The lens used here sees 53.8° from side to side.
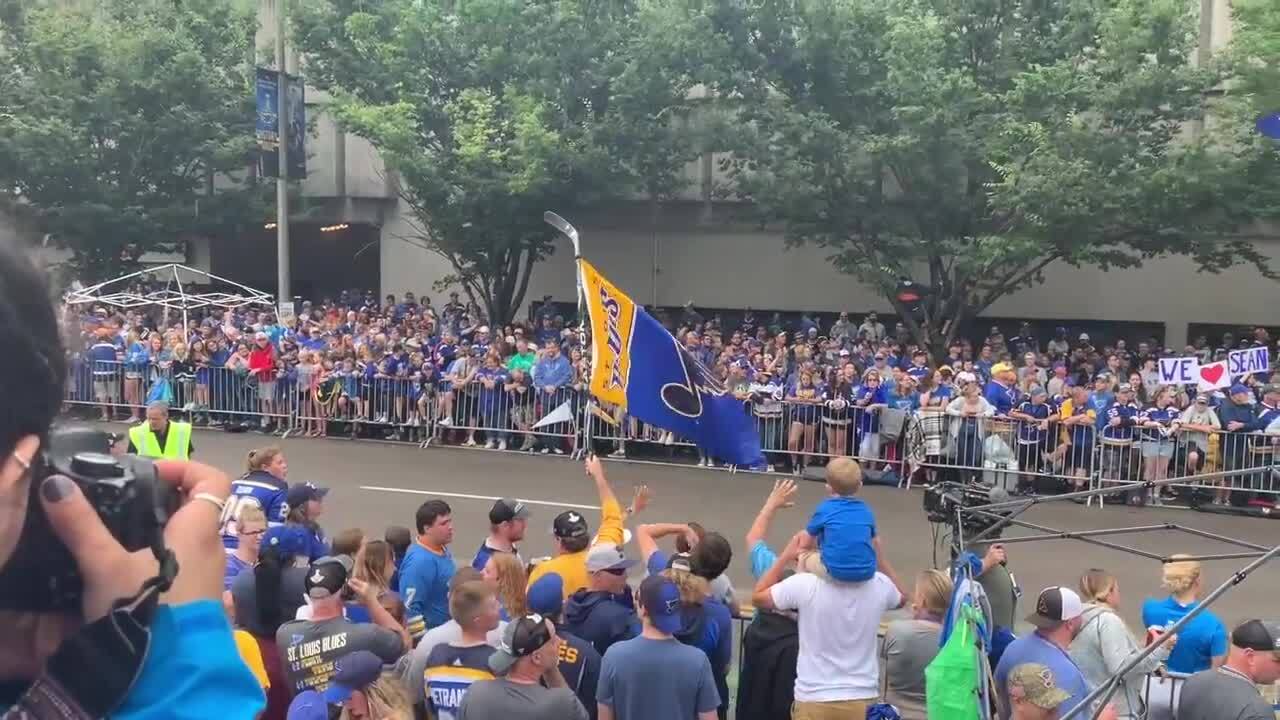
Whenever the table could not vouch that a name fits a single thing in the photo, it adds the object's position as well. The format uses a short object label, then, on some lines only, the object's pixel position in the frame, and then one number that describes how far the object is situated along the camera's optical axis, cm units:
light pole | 2438
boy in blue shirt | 598
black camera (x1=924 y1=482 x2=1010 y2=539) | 692
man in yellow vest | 1064
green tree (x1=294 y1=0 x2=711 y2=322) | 2408
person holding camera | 132
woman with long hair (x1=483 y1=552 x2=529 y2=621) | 598
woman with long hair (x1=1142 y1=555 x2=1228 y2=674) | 682
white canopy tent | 2400
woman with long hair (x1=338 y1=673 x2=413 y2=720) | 468
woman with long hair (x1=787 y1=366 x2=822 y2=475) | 1775
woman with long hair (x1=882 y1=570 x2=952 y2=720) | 636
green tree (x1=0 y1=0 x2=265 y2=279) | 2894
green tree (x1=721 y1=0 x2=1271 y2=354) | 1945
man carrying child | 600
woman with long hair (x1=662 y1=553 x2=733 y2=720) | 580
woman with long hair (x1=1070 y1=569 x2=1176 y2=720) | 628
